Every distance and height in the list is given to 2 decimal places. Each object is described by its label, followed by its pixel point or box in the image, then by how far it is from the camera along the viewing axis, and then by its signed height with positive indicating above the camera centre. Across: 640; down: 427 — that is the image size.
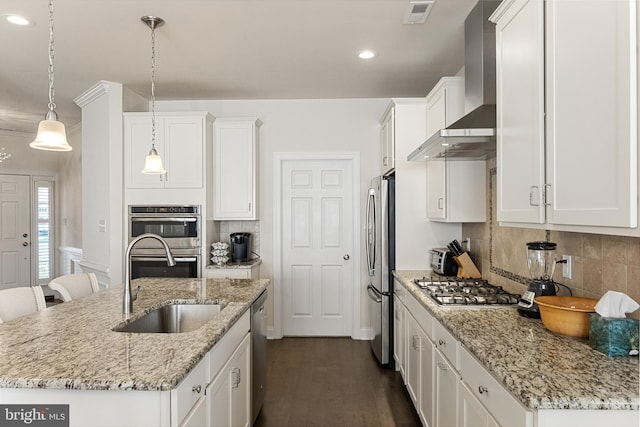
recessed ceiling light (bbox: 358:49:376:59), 3.30 +1.35
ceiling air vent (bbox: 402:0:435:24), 2.52 +1.33
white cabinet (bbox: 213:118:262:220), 4.38 +0.51
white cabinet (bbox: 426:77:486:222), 3.02 +0.27
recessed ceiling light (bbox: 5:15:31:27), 2.72 +1.35
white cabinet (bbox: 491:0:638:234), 1.15 +0.35
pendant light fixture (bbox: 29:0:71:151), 1.95 +0.40
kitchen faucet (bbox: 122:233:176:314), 1.98 -0.35
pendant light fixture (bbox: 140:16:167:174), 2.75 +0.40
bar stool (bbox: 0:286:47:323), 2.11 -0.48
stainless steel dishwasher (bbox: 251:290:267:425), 2.47 -0.91
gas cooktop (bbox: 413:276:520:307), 2.21 -0.49
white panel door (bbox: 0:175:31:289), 6.24 -0.26
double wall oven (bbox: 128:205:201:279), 4.14 -0.25
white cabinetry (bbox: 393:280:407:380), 3.14 -0.94
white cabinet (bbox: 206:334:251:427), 1.71 -0.86
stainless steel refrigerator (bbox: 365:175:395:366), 3.58 -0.41
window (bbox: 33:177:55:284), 6.61 -0.23
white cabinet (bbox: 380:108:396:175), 3.69 +0.72
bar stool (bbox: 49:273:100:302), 2.54 -0.47
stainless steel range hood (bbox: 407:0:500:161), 2.20 +0.71
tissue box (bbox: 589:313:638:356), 1.38 -0.42
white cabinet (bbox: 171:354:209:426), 1.28 -0.63
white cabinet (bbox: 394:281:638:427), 1.13 -0.72
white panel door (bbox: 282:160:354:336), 4.72 -0.37
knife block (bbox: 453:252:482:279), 3.19 -0.43
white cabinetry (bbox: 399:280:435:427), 2.32 -0.93
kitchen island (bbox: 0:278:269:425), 1.23 -0.50
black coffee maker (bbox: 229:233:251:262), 4.37 -0.35
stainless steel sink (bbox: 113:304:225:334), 2.31 -0.59
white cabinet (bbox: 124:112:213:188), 4.16 +0.70
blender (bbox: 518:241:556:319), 1.89 -0.30
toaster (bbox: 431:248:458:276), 3.27 -0.40
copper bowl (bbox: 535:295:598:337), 1.59 -0.41
